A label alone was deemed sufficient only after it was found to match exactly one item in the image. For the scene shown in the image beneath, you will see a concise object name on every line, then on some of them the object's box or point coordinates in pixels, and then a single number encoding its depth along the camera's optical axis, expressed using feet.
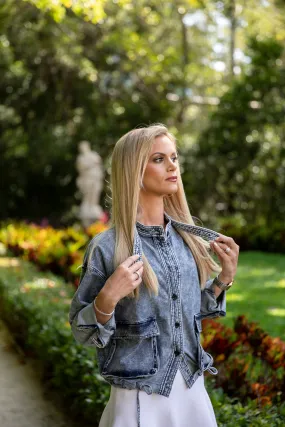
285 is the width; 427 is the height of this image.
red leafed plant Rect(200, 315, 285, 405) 13.94
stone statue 50.03
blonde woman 7.22
